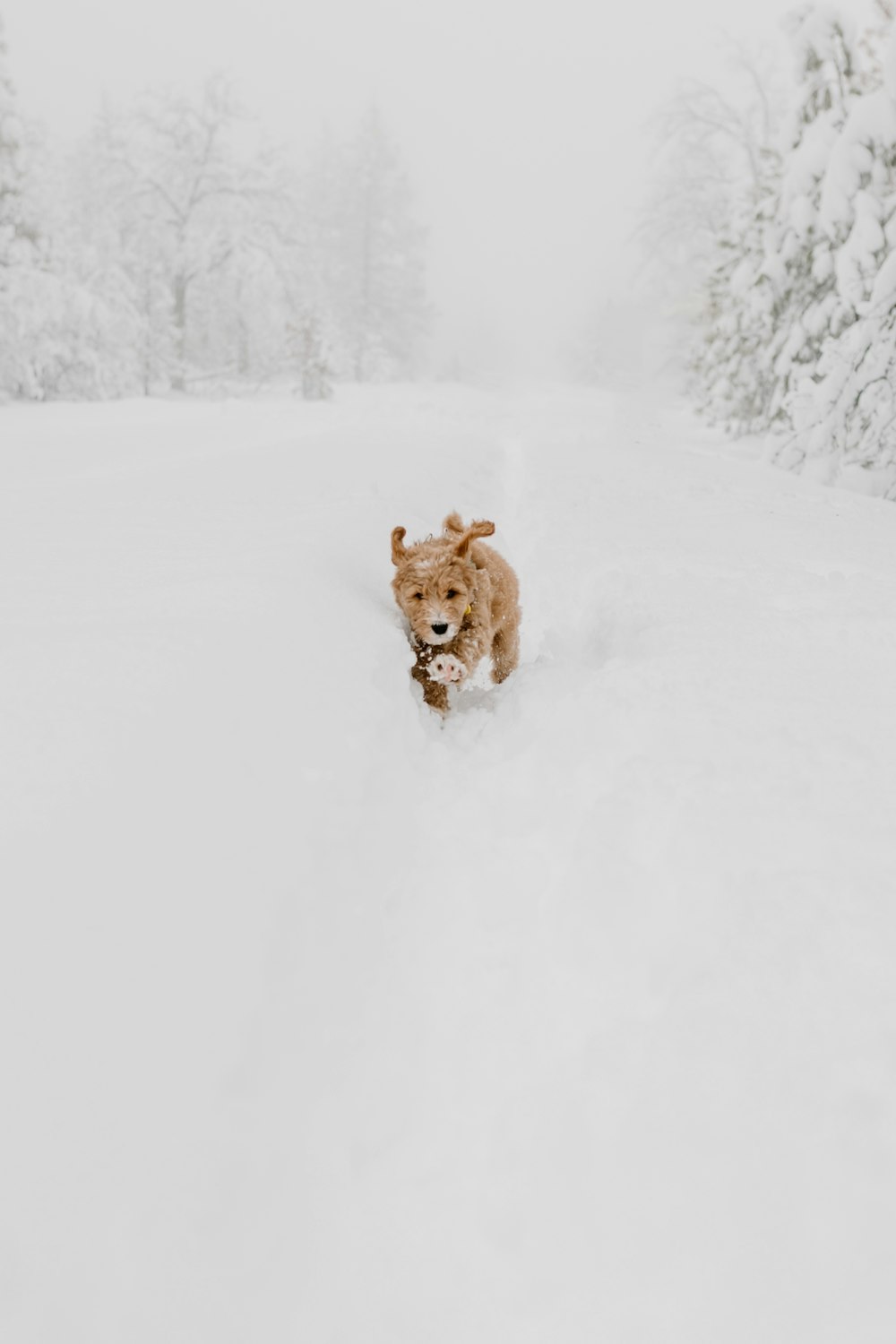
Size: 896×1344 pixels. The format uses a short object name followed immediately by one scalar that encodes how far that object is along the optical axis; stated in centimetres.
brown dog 412
